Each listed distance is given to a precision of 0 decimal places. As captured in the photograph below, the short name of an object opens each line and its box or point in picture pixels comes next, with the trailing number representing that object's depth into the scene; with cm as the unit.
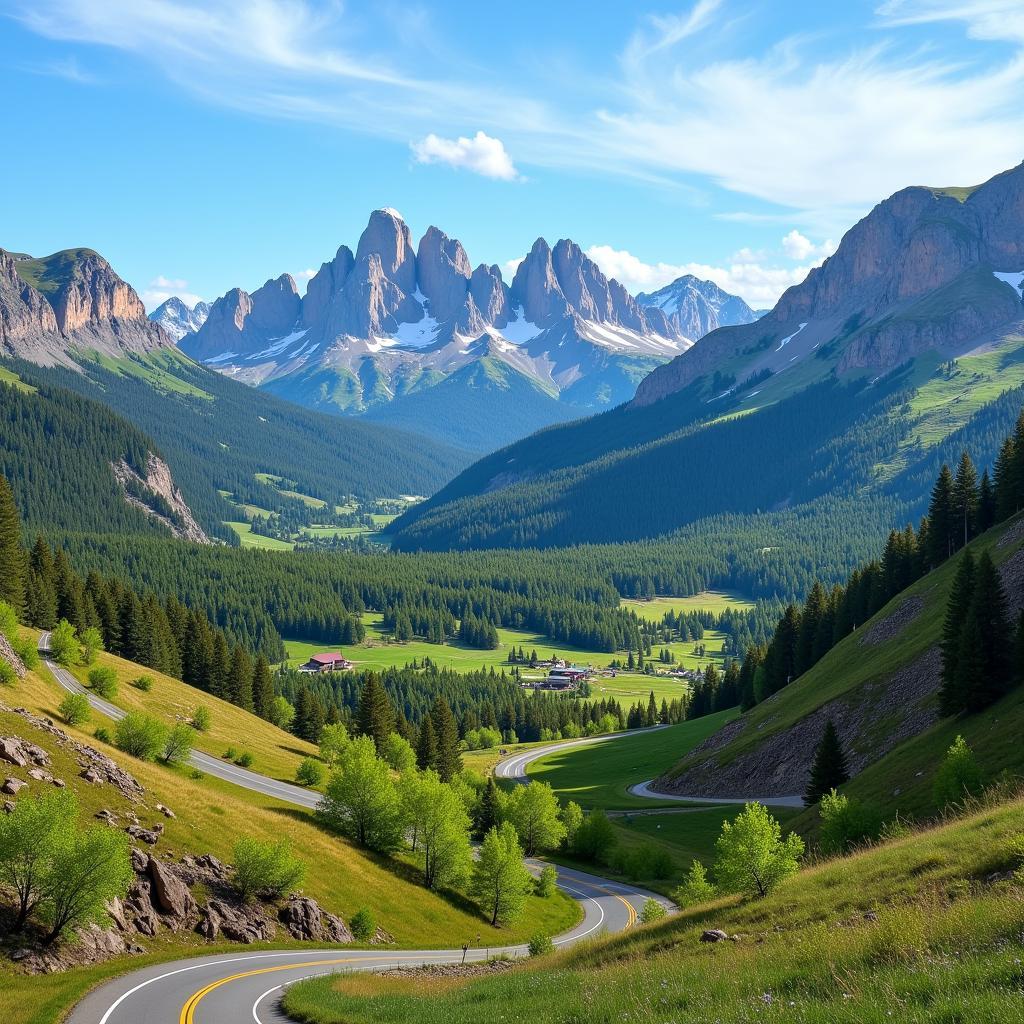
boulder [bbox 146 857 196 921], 4750
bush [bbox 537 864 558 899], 7612
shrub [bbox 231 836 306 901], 5241
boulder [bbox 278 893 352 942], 5312
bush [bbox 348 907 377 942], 5603
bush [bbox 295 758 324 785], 8694
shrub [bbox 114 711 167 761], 6975
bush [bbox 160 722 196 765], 7262
